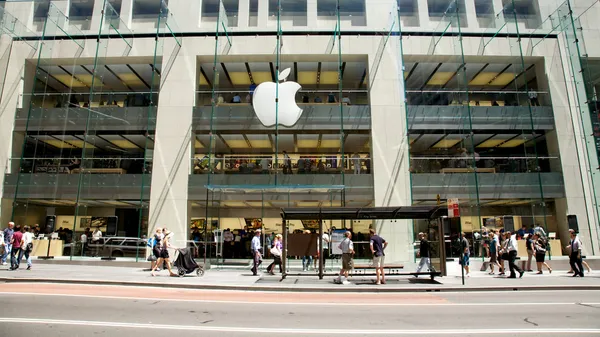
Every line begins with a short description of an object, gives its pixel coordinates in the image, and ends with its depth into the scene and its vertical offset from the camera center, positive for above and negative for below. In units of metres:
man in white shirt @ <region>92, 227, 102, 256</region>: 17.94 +0.18
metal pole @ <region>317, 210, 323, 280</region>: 12.52 -0.50
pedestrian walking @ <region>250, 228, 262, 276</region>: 14.33 -0.35
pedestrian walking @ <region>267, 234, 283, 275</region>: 14.47 -0.59
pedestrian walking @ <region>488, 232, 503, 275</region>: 14.56 -0.46
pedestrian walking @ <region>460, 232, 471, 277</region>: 14.12 -0.63
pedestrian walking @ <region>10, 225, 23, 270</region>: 13.55 -0.08
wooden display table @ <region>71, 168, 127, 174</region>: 20.34 +3.90
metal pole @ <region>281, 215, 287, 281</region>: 12.39 -0.27
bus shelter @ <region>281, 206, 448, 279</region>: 12.37 +0.88
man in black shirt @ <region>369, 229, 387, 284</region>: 11.77 -0.42
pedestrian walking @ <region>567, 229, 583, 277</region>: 13.38 -0.63
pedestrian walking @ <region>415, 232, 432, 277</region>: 14.26 -0.45
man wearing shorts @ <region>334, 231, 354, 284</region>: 11.98 -0.54
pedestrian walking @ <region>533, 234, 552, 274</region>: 14.48 -0.51
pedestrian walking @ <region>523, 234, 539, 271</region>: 14.68 -0.30
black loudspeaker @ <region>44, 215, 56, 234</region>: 19.22 +1.00
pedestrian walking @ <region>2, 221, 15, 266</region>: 14.38 +0.15
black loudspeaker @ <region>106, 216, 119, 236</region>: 18.42 +0.87
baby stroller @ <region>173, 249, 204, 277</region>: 13.10 -0.75
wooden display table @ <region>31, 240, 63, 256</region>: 18.42 -0.23
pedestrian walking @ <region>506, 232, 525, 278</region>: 13.14 -0.57
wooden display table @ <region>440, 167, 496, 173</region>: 19.67 +3.63
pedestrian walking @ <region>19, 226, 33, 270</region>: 13.88 -0.05
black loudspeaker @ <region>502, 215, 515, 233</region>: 18.72 +0.81
